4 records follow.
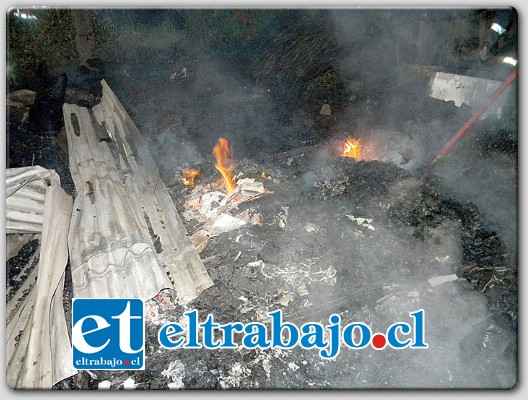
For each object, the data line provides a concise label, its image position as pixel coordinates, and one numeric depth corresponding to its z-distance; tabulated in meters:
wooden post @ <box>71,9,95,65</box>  5.84
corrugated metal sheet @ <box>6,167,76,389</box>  2.76
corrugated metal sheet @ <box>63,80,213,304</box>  3.16
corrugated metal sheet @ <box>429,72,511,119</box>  4.88
